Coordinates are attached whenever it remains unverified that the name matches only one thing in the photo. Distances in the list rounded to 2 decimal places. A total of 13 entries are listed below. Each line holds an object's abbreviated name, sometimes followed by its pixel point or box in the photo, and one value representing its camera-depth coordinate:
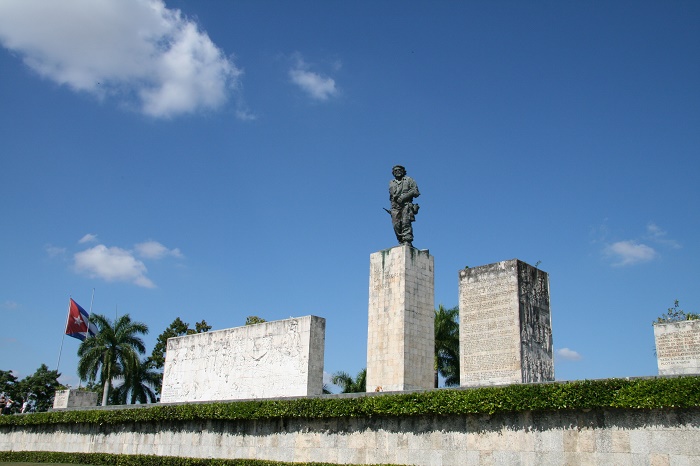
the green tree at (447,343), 30.09
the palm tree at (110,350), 32.84
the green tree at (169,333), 38.09
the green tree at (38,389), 47.47
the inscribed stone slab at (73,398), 25.50
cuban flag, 30.84
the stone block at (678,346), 19.34
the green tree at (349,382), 30.90
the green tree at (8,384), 47.76
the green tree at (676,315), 25.27
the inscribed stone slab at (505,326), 15.98
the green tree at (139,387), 35.88
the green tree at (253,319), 35.50
